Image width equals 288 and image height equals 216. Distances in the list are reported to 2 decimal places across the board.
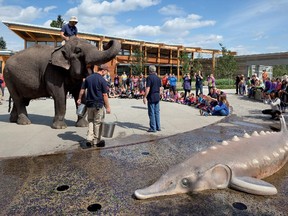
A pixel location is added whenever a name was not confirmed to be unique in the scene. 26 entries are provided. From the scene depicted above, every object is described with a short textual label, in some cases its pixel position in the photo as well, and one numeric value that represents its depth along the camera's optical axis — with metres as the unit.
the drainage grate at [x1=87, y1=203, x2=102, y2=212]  3.06
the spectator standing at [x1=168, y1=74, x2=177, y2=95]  15.97
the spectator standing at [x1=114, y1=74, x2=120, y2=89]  18.90
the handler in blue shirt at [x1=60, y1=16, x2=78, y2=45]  7.54
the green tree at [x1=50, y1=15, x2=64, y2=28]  55.87
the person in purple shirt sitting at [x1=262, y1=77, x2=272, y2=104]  14.92
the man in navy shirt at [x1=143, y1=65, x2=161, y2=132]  7.16
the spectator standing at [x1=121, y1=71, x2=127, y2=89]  20.15
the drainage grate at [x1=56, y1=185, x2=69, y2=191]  3.62
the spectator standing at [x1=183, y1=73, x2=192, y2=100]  15.25
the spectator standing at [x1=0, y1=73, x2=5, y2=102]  14.97
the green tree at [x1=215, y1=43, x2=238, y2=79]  36.62
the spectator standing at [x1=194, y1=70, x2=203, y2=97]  15.92
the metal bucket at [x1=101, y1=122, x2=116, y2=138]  5.75
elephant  6.84
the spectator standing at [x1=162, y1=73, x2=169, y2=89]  17.02
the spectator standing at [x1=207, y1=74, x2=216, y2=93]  15.74
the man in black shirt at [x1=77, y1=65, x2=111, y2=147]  5.53
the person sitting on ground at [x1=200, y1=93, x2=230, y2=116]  10.32
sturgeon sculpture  3.30
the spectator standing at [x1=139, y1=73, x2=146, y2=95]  17.04
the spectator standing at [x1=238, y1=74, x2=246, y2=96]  20.14
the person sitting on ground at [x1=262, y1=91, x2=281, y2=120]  9.58
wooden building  26.45
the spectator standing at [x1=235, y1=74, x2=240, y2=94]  20.49
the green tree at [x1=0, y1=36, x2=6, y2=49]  107.07
